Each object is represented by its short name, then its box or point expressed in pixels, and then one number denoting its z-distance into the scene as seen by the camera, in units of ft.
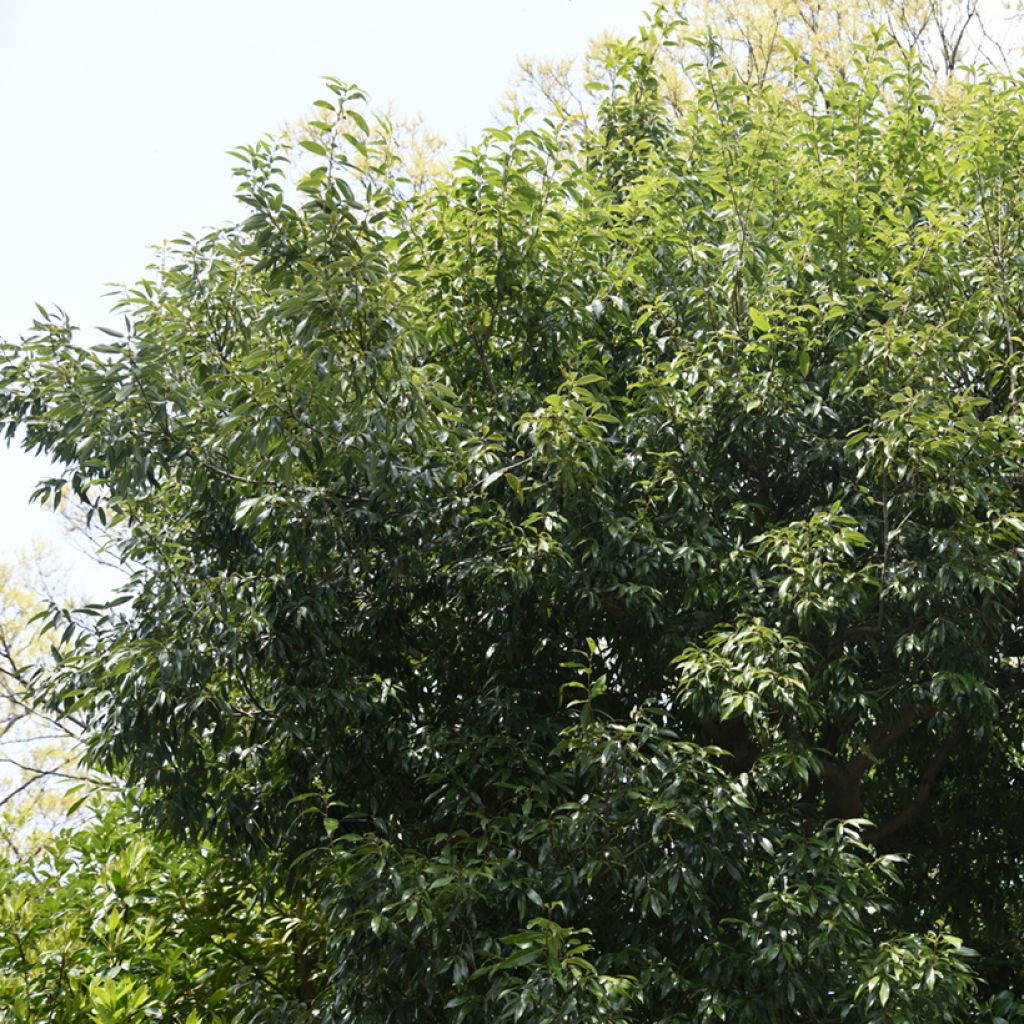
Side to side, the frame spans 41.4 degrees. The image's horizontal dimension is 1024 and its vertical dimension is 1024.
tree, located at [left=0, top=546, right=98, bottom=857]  48.67
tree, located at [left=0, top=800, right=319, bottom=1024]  19.97
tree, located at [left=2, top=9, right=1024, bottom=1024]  15.40
